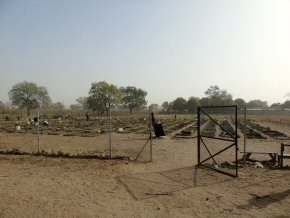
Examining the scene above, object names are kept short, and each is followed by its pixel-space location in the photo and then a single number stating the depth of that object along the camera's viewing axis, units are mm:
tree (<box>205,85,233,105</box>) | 74575
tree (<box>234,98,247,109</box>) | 75585
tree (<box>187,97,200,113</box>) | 64086
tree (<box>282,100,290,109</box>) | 76856
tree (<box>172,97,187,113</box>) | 66636
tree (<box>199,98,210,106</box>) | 65437
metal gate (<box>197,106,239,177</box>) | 7119
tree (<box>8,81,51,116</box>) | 58064
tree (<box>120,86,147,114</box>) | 66467
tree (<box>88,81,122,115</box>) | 58993
